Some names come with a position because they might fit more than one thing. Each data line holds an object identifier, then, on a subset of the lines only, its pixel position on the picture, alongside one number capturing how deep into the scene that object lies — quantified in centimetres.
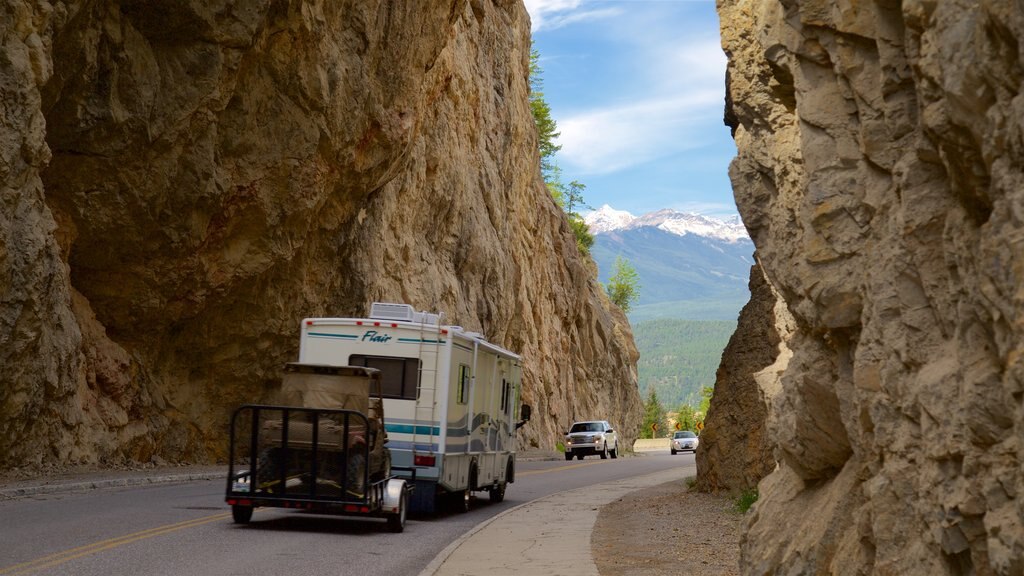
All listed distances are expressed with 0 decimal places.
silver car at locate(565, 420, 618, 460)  5141
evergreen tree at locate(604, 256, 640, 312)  11844
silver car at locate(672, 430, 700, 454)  6838
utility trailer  1418
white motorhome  1723
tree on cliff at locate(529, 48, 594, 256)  9831
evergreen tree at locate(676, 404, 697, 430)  13074
